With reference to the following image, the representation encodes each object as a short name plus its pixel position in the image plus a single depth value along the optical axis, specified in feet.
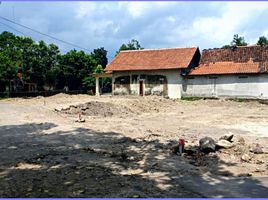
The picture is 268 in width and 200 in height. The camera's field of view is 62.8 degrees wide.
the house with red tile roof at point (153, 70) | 75.95
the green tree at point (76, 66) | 95.02
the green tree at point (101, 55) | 138.37
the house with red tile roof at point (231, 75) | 67.43
